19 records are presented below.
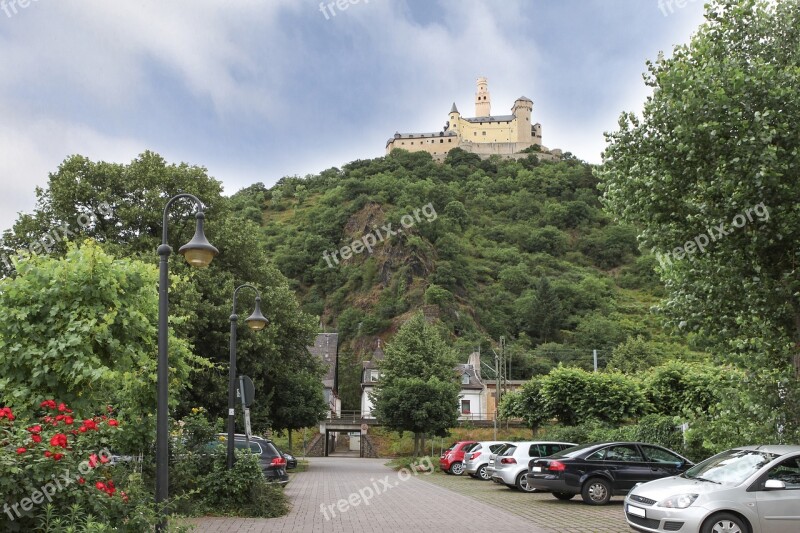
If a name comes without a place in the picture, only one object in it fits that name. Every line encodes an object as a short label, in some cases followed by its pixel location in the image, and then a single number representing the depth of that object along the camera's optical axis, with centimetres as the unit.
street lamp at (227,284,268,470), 1480
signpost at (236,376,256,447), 1569
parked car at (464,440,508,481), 2673
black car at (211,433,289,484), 1742
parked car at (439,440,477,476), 3055
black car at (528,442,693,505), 1645
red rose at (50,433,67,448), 723
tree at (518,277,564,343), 9194
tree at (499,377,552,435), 3528
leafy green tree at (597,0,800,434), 1155
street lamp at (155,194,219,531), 874
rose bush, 678
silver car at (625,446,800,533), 962
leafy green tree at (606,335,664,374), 6838
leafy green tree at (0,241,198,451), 1195
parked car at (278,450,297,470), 2294
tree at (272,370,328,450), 3369
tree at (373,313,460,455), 4053
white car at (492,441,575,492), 2053
